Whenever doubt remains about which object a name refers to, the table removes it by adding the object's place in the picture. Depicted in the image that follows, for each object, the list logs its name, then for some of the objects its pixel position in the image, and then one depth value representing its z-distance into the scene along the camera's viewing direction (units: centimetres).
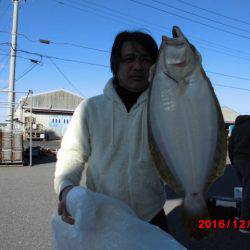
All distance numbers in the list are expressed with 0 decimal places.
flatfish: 141
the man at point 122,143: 194
